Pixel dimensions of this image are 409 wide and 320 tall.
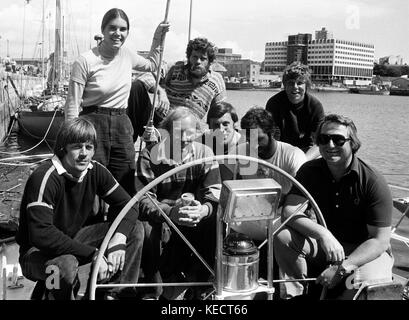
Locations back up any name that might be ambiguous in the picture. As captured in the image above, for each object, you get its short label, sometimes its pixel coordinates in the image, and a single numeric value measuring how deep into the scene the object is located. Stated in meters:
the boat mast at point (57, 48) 31.48
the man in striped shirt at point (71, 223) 2.86
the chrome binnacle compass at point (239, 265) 2.44
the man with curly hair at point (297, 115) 4.75
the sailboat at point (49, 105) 26.55
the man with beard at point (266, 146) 3.67
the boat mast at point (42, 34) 39.73
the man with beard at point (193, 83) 4.52
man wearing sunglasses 3.16
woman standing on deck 4.07
